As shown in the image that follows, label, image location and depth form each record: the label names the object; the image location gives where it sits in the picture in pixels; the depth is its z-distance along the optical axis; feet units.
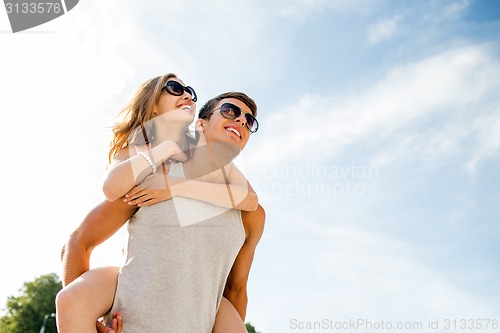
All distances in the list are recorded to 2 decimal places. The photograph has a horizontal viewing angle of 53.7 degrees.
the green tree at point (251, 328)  164.86
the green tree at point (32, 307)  130.72
